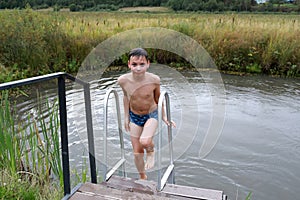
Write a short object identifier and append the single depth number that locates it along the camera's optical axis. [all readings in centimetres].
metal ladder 208
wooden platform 203
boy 225
